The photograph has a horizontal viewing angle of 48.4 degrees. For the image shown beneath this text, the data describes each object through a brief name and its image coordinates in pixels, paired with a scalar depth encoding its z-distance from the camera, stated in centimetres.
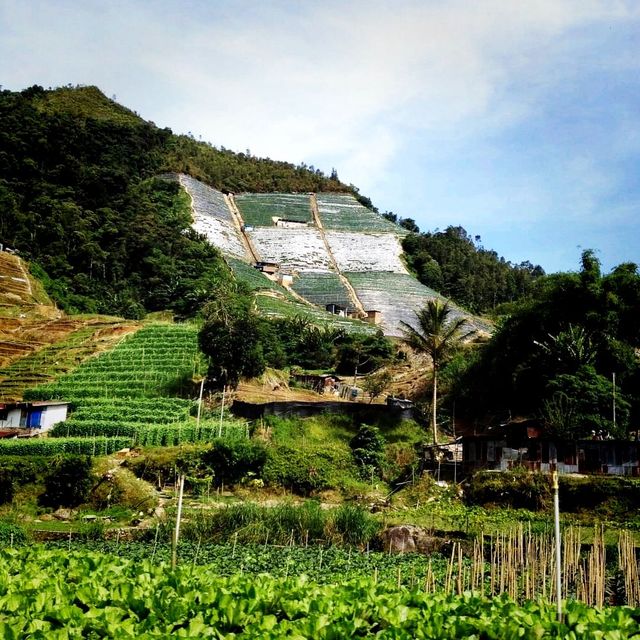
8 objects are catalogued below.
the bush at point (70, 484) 2231
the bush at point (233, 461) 2411
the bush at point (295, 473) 2427
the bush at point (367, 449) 2631
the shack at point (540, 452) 2138
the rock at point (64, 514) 2145
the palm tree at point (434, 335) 2947
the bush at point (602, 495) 1958
